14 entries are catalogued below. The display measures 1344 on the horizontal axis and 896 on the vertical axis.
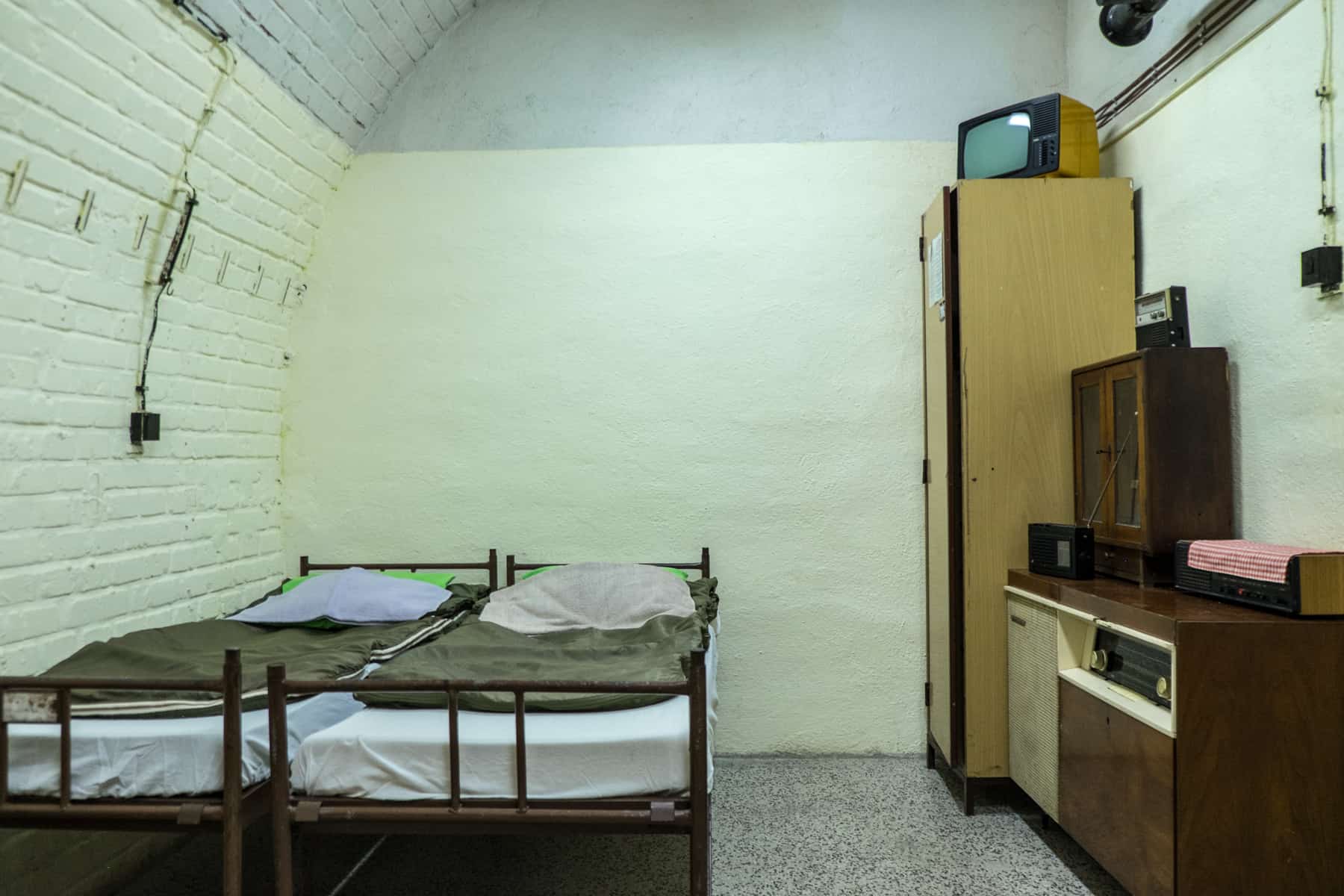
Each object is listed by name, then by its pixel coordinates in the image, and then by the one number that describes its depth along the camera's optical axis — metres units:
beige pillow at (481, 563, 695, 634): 2.91
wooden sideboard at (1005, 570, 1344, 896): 1.84
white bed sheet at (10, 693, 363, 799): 1.85
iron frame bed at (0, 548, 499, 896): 1.80
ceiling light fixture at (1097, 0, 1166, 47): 2.76
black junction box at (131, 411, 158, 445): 2.76
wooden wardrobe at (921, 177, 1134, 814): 2.93
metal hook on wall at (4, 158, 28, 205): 2.22
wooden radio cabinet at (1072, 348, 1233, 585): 2.41
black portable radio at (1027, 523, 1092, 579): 2.57
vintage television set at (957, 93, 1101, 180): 2.97
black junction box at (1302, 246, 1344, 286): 2.08
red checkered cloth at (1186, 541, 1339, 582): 1.90
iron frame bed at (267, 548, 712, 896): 1.82
